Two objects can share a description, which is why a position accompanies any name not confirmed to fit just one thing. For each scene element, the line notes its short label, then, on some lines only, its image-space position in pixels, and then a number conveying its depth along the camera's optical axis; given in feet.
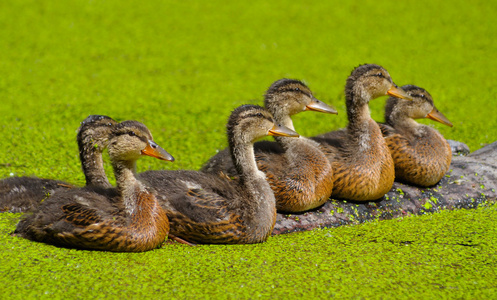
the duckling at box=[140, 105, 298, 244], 35.65
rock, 40.57
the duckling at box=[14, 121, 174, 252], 33.19
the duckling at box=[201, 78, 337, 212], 39.60
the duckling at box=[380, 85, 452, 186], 45.06
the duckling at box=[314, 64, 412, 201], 42.19
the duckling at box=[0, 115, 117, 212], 40.01
